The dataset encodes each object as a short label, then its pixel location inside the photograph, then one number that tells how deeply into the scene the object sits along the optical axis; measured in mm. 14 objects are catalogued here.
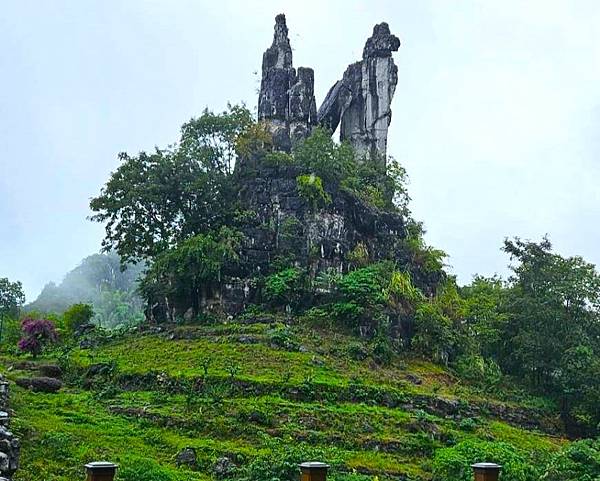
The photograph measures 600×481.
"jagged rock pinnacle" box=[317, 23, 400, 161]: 43750
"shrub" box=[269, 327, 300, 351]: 28391
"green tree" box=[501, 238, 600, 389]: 32312
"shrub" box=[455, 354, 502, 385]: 30656
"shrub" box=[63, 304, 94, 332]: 41500
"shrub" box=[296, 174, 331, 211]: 35812
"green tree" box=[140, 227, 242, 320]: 32656
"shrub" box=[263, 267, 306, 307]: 33150
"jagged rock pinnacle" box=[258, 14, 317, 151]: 41969
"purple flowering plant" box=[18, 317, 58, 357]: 29328
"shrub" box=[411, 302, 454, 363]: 32375
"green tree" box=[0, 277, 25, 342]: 52044
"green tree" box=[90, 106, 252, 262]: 36219
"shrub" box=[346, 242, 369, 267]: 35656
